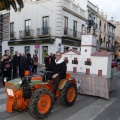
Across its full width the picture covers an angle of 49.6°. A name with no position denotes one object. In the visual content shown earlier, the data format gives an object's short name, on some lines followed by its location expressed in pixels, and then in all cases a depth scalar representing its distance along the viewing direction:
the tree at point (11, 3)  9.48
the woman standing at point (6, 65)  6.14
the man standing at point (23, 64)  7.42
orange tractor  3.17
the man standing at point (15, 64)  7.82
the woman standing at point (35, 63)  9.92
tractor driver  3.88
